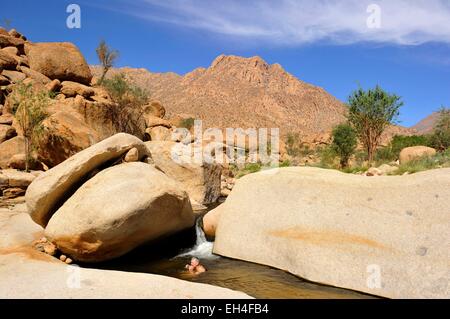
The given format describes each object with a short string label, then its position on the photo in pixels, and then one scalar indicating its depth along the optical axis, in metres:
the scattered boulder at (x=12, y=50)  28.34
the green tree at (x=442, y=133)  33.69
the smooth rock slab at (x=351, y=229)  5.94
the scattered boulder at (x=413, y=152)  21.86
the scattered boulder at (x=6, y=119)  21.33
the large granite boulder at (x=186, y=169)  16.03
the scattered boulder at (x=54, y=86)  24.66
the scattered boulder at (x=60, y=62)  27.69
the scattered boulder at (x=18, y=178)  15.60
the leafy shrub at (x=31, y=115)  18.96
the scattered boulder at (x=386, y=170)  16.36
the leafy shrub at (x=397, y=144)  32.41
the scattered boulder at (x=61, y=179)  8.51
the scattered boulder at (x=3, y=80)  24.61
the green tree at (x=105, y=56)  34.50
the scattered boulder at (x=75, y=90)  25.12
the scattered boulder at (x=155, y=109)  36.81
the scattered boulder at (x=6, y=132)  20.20
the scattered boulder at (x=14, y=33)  32.25
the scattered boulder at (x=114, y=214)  7.60
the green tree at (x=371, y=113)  25.19
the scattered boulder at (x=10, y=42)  29.31
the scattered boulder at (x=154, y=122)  34.09
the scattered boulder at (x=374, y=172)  16.94
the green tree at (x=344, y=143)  31.42
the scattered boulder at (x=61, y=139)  19.28
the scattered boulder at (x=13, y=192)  15.33
